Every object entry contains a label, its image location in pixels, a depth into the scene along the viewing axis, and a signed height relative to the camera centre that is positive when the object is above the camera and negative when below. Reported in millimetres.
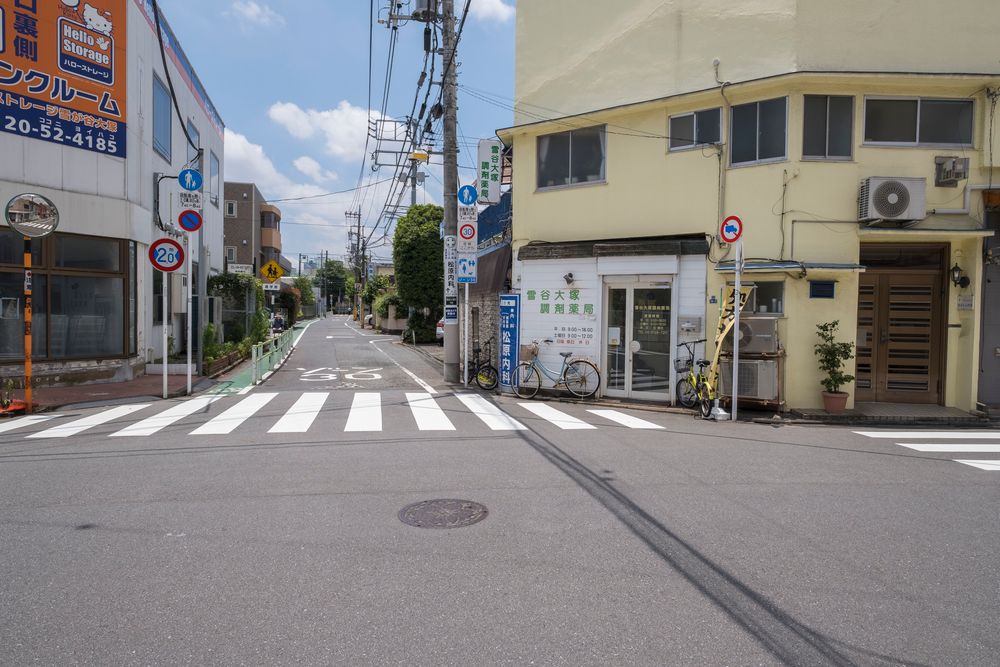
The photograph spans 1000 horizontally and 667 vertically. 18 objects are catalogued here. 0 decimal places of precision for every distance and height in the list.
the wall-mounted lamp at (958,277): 11199 +878
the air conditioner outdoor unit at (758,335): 10859 -280
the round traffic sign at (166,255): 12312 +1157
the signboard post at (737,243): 10383 +1353
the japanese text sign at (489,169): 14641 +3646
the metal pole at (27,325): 10438 -324
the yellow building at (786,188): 10930 +2592
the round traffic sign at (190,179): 12969 +2883
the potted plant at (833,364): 10719 -780
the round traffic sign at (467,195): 14758 +2987
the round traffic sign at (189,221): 12906 +1953
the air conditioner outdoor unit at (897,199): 10547 +2207
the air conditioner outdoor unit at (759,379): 10828 -1089
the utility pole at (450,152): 15398 +4252
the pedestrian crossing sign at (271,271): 21633 +1476
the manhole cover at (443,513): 5129 -1801
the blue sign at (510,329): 13867 -323
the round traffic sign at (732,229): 10570 +1627
